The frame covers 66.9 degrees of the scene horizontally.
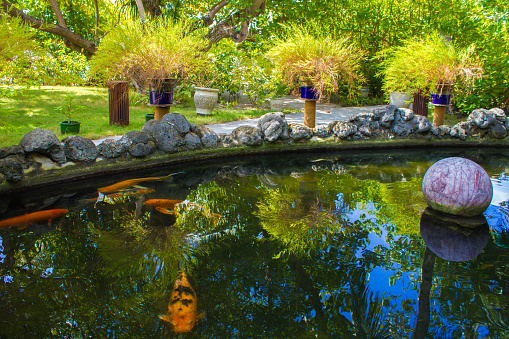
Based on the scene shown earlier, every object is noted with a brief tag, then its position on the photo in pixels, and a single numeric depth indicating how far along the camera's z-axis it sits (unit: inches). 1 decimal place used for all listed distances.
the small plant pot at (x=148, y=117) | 326.2
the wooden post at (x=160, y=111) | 250.1
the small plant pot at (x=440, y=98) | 296.5
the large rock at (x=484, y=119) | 293.3
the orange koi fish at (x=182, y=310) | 93.4
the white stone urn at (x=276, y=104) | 442.3
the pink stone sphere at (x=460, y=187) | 150.7
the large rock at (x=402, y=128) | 290.2
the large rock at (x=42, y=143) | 183.0
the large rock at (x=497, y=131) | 296.5
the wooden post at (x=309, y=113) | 284.0
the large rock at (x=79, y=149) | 197.6
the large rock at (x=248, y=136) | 255.6
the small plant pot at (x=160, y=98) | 238.4
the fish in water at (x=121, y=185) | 185.3
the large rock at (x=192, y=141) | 237.6
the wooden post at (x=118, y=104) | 304.8
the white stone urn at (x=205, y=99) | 372.2
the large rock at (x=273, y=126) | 259.4
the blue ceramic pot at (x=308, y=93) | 273.4
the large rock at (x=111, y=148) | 208.4
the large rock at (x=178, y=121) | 234.7
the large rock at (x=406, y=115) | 291.4
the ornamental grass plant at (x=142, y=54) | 221.3
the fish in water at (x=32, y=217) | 147.3
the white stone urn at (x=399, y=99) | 446.9
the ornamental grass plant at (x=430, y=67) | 278.3
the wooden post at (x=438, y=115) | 311.3
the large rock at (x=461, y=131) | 296.5
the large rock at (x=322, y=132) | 279.3
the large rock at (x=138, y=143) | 215.5
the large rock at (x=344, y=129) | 279.3
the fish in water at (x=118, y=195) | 174.9
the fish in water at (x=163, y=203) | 169.0
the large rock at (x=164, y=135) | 227.5
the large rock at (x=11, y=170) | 174.4
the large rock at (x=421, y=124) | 290.8
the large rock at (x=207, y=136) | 245.3
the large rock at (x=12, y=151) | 178.9
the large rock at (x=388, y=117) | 289.0
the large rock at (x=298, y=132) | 267.9
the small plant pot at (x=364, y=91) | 514.6
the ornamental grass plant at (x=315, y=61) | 255.8
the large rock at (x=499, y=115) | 298.0
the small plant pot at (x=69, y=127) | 267.7
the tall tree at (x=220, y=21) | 516.3
